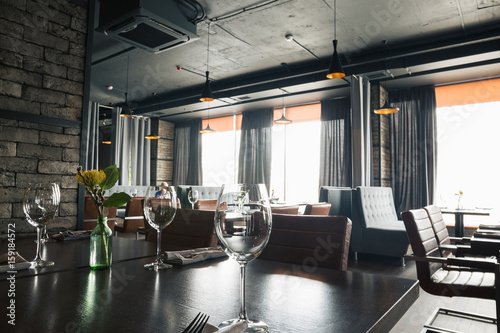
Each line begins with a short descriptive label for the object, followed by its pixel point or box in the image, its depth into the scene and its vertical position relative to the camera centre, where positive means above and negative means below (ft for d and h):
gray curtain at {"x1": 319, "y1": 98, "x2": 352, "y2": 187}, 25.22 +3.24
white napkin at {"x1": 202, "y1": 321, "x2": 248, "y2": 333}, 1.52 -0.65
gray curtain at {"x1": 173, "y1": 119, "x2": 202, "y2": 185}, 34.24 +3.21
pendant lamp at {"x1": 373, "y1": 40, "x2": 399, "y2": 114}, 18.35 +4.22
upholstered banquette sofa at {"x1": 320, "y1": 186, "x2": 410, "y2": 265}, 14.47 -1.50
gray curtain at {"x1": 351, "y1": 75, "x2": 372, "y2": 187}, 20.52 +3.39
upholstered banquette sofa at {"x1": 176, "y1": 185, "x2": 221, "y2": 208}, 20.62 -0.50
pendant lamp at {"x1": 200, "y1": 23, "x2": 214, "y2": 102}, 17.31 +4.60
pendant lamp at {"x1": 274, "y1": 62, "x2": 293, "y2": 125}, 23.17 +4.49
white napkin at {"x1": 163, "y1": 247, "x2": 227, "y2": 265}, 3.20 -0.68
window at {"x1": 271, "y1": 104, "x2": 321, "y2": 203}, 27.86 +2.60
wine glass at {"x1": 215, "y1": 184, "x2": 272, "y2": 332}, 1.86 -0.19
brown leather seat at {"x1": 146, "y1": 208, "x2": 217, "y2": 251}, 4.86 -0.66
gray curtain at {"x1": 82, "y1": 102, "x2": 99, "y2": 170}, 28.40 +4.20
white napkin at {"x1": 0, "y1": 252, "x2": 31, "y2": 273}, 2.88 -0.69
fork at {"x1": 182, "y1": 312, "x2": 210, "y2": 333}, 1.55 -0.64
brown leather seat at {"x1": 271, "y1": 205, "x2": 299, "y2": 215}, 11.12 -0.74
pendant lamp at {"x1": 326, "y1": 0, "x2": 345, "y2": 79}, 13.41 +4.63
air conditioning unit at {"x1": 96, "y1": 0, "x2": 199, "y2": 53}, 11.31 +5.46
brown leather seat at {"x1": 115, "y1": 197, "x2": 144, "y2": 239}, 15.47 -1.50
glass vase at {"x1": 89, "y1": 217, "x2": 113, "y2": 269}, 2.98 -0.54
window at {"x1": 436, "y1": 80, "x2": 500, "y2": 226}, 20.49 +2.40
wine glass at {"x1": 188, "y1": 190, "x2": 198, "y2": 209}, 15.20 -0.47
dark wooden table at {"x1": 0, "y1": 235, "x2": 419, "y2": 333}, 1.81 -0.72
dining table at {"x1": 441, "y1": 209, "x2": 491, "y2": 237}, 14.16 -0.98
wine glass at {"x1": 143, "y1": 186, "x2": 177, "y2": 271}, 3.14 -0.21
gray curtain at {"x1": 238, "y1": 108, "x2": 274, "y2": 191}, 29.40 +3.39
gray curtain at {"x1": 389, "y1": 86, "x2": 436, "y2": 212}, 22.04 +2.58
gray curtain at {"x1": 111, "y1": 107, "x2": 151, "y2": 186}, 31.65 +3.42
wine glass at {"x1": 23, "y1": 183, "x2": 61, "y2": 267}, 3.19 -0.21
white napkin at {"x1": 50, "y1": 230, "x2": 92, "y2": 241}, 4.63 -0.70
